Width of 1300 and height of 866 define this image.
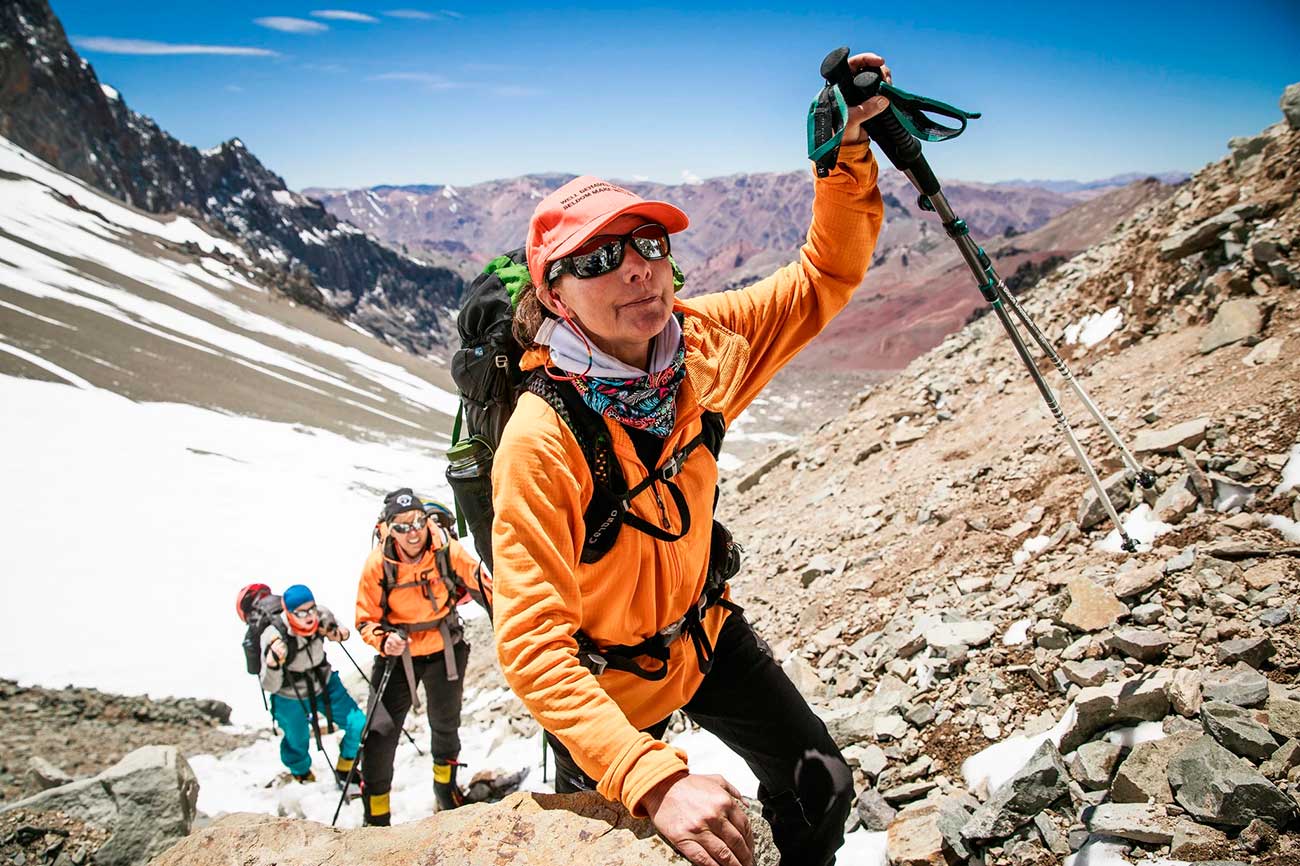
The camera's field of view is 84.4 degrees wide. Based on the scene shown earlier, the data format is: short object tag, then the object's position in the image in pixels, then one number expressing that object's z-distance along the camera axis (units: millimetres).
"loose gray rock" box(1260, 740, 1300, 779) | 2787
